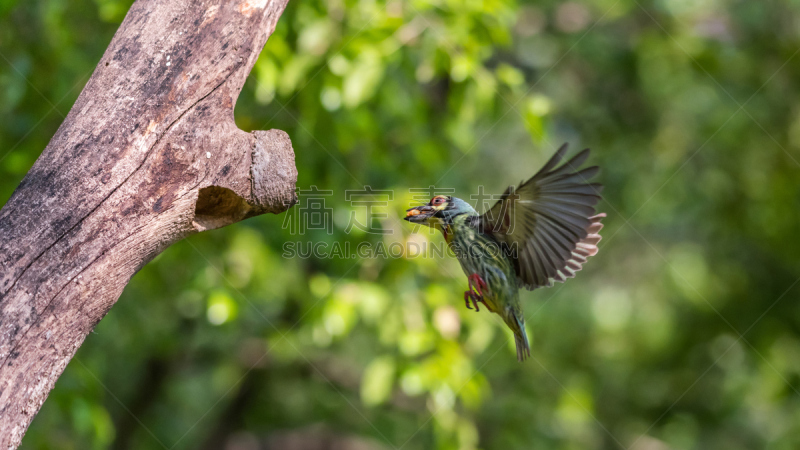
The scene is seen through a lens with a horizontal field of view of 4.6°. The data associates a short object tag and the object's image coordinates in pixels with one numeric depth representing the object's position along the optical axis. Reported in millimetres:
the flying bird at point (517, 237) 7235
